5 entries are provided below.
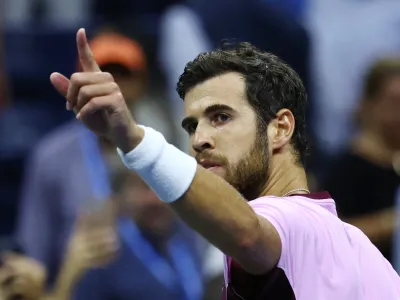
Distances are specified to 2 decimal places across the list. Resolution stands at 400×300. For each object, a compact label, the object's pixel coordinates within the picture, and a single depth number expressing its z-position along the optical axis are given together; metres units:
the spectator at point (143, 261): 9.68
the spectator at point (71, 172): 11.05
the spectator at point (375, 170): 10.12
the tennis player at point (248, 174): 4.98
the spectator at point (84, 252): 9.59
